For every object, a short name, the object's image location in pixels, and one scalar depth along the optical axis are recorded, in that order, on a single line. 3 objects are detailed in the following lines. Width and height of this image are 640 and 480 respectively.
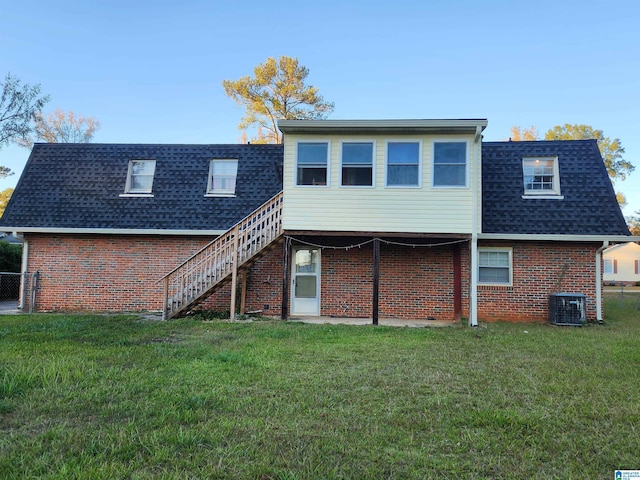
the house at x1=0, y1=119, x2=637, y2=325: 10.32
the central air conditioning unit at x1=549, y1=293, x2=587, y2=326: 10.39
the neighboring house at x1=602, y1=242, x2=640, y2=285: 35.59
